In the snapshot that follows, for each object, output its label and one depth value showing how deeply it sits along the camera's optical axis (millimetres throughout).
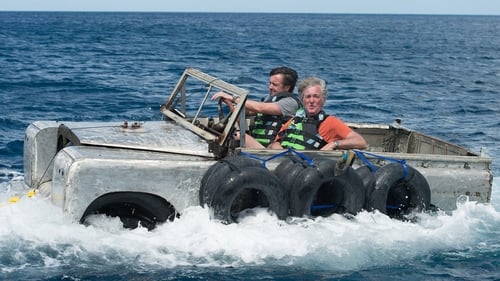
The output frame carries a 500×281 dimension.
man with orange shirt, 8539
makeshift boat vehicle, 7344
